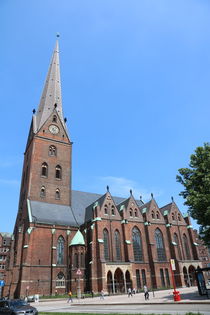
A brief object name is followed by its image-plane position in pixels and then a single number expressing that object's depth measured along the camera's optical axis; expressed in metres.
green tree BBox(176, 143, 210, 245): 22.31
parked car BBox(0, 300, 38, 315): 14.60
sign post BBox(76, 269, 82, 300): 32.19
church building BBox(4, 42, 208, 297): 35.88
